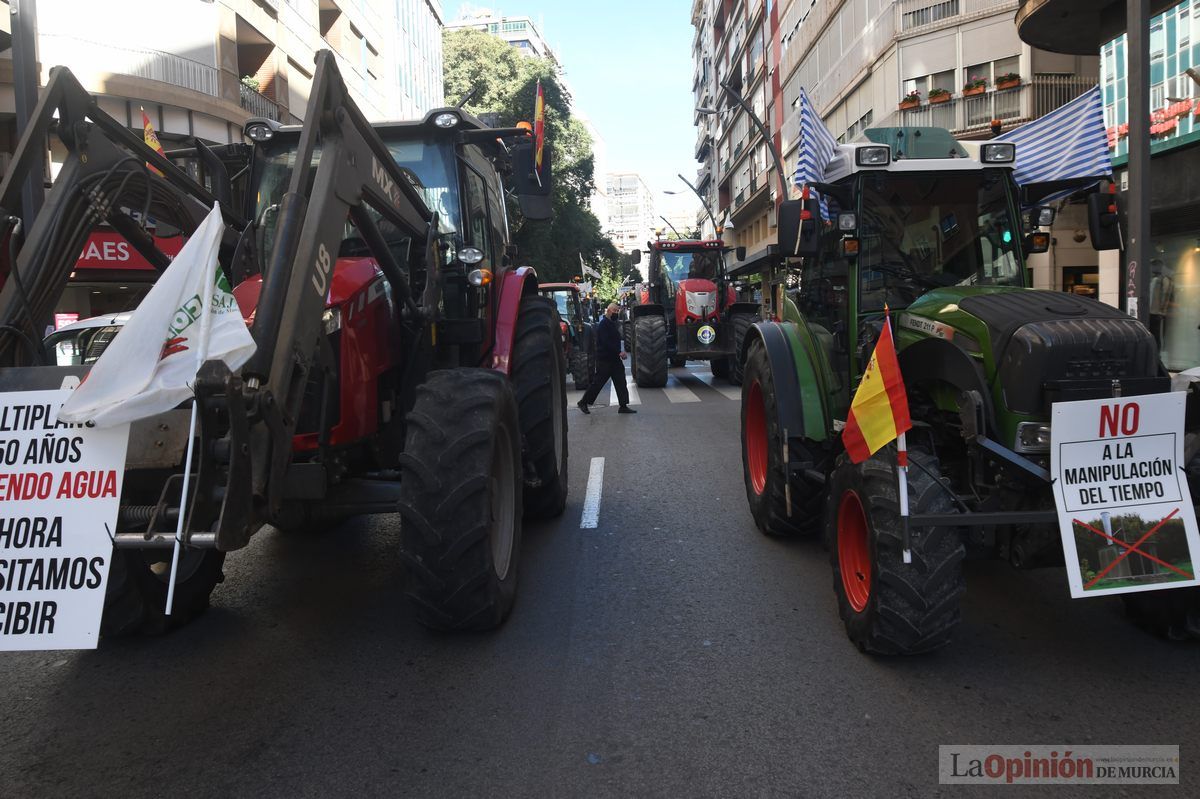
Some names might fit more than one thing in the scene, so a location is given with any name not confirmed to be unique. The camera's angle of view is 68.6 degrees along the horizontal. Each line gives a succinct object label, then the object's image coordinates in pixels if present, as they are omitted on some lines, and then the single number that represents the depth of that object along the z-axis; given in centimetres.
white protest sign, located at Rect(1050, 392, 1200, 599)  353
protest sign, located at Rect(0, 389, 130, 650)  286
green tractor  365
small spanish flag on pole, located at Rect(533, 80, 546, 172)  591
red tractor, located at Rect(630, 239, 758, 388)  1745
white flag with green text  293
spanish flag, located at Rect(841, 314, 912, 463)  361
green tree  3856
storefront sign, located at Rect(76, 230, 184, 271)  1543
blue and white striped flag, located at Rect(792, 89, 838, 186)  508
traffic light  487
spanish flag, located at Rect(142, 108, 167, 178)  673
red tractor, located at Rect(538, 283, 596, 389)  1831
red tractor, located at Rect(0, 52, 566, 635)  314
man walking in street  1344
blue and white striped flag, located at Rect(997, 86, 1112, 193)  484
